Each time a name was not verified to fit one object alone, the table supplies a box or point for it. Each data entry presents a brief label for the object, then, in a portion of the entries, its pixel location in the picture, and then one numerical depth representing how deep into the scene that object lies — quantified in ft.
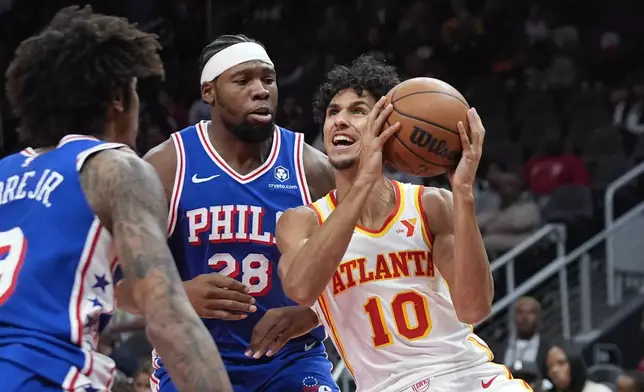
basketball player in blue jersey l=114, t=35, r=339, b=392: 28.28
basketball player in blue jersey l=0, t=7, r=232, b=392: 17.88
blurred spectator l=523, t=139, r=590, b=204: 70.18
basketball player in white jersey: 24.30
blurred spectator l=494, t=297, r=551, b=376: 54.02
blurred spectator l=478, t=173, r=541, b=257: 64.58
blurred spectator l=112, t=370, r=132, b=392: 40.21
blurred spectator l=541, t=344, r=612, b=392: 47.52
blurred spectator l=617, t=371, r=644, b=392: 44.25
